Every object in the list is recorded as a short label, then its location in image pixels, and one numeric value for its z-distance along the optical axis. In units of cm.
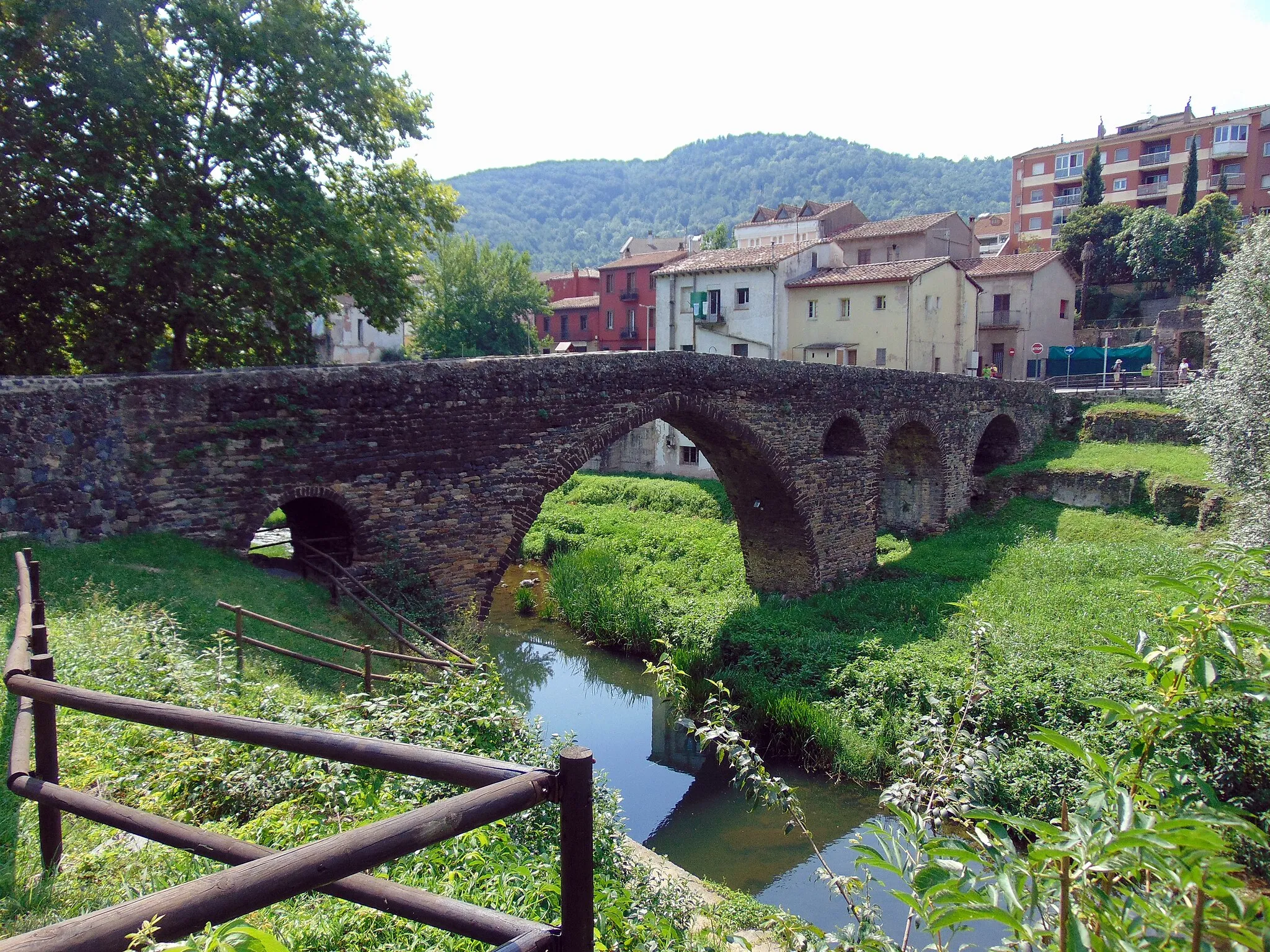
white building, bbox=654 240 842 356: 3100
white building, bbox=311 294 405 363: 3859
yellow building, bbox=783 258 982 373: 2883
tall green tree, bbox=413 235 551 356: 3769
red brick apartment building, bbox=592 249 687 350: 4172
